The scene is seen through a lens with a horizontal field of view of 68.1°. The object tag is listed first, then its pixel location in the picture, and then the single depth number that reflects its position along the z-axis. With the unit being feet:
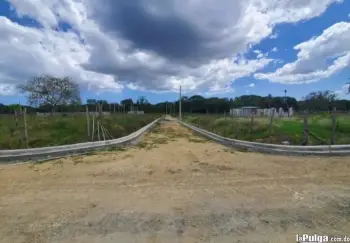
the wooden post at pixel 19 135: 30.96
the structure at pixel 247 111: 165.64
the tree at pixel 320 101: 199.30
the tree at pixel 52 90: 122.31
